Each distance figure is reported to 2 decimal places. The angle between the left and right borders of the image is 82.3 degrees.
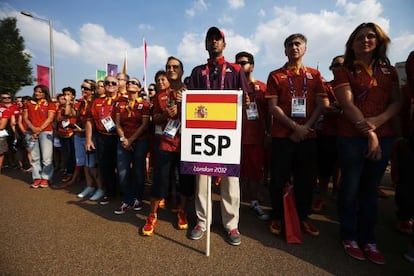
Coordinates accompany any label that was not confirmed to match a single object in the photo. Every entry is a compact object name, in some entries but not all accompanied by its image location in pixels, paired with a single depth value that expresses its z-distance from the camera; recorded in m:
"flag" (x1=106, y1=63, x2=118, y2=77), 10.89
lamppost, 11.85
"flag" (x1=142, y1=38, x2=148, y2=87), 11.18
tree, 29.00
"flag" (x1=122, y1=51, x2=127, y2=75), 11.27
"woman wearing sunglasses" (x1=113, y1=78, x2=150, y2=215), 3.62
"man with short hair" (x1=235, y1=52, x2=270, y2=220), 3.41
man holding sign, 2.69
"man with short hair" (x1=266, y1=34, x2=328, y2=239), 2.74
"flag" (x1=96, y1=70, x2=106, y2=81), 10.56
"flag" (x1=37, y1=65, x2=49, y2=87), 12.23
